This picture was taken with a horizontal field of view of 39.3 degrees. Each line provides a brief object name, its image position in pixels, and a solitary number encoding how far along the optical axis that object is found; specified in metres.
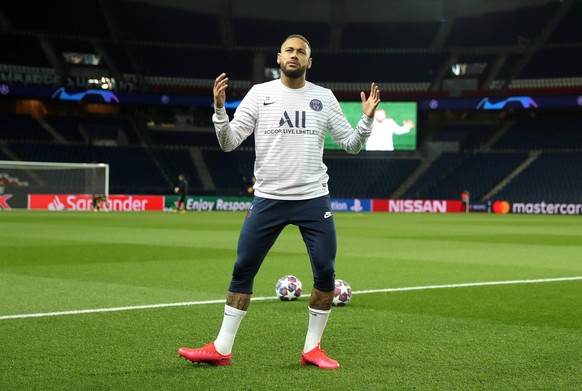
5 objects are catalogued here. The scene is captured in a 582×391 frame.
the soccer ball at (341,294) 9.19
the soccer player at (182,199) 44.52
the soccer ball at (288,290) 9.68
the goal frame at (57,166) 45.86
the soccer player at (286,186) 6.12
